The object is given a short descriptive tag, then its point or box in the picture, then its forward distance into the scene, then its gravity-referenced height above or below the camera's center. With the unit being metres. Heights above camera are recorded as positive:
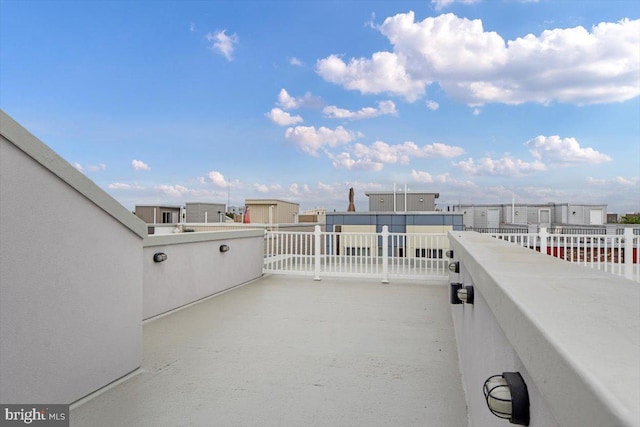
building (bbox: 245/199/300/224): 15.38 +0.37
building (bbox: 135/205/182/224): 20.50 +0.29
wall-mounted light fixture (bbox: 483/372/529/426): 0.85 -0.44
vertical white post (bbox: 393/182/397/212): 15.41 +0.89
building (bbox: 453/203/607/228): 21.39 +0.37
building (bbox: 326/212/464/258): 12.27 -0.09
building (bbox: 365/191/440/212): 15.72 +0.81
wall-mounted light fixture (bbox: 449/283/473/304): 2.11 -0.45
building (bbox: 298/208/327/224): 25.07 +0.13
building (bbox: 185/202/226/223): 20.27 +0.36
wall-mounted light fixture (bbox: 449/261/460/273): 3.27 -0.44
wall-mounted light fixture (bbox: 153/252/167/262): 4.55 -0.49
